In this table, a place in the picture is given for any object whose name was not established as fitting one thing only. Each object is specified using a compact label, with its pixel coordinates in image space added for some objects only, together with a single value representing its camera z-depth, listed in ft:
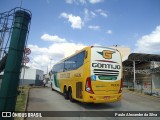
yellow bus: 22.57
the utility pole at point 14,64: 12.94
